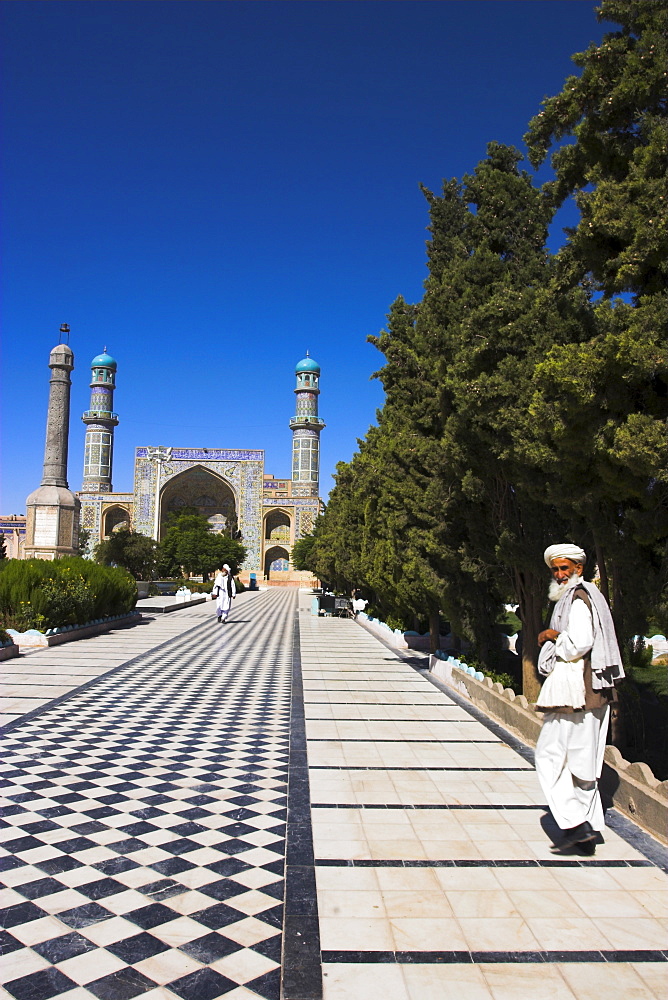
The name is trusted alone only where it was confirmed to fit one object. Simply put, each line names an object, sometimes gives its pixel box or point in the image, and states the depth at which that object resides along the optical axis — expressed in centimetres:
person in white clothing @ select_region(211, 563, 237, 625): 1564
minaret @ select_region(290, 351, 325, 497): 5156
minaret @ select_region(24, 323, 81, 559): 2039
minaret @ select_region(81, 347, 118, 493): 5138
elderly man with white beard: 328
